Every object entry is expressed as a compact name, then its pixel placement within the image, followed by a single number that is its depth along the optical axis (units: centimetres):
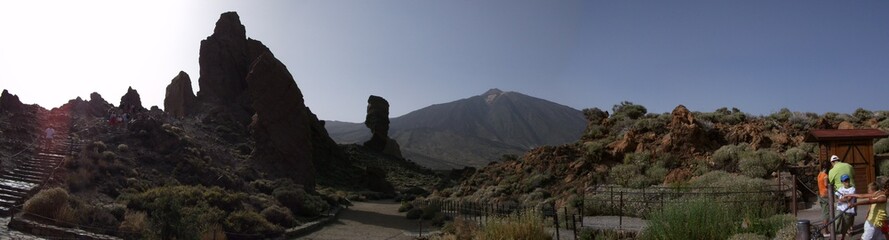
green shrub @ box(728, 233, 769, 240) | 920
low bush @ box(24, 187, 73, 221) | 1574
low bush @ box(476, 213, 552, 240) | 1027
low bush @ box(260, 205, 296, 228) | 2362
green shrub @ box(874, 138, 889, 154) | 2139
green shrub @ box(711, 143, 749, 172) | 2273
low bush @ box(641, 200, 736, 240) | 947
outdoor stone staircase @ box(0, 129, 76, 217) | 1716
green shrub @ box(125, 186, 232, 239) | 1488
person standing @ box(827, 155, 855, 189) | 957
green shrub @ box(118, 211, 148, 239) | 1550
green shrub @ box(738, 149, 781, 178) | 2036
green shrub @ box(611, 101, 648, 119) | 3566
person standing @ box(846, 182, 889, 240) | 793
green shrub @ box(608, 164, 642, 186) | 2433
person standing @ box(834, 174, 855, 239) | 855
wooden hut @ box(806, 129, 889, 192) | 1552
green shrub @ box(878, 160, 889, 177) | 1845
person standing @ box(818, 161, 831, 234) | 1058
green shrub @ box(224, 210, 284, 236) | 1974
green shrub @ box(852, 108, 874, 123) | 2843
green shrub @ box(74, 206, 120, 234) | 1623
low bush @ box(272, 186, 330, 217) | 2866
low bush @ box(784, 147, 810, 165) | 2083
